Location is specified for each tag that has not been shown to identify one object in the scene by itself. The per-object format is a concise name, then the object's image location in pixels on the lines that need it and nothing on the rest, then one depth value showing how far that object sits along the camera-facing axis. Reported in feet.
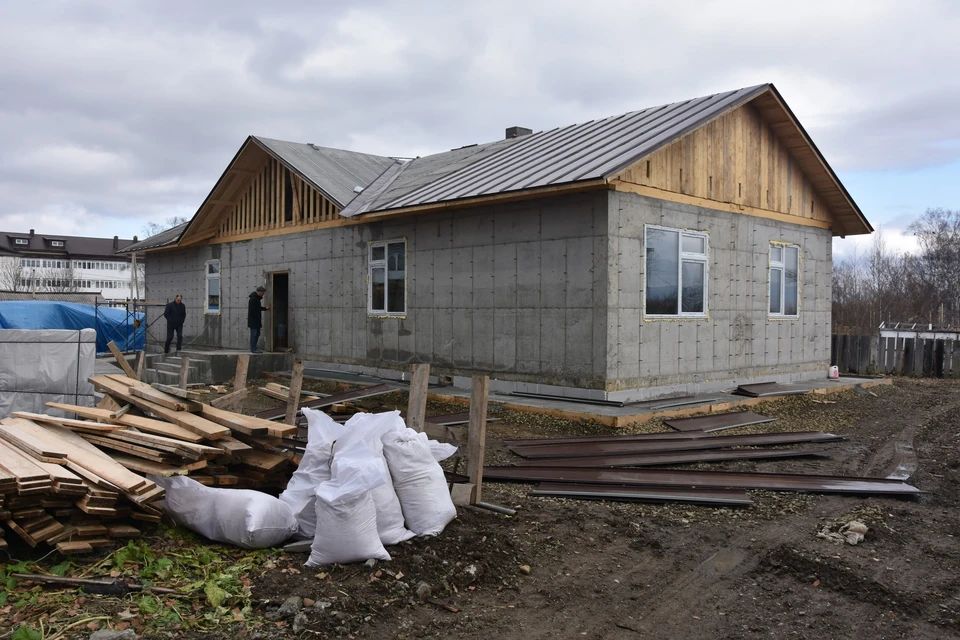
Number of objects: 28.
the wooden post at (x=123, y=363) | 36.40
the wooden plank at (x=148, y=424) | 20.32
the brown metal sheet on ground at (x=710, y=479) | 25.17
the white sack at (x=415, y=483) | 18.44
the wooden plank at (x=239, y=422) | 20.53
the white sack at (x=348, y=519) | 16.49
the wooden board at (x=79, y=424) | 20.90
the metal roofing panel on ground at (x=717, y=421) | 37.45
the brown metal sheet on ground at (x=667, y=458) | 29.01
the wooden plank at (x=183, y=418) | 20.10
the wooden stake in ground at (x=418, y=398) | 21.77
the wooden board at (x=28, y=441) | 17.87
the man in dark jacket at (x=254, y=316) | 61.87
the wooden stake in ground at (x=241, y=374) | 27.94
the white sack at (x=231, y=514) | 17.67
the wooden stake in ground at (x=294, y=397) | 26.77
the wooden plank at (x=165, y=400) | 22.30
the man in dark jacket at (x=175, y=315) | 68.95
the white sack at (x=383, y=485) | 17.71
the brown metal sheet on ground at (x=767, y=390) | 46.88
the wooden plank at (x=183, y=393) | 23.11
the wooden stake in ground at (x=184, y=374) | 31.36
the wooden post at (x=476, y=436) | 21.27
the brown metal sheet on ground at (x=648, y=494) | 23.57
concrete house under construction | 41.42
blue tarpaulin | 73.00
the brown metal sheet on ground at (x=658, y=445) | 30.91
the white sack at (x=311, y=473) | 18.39
